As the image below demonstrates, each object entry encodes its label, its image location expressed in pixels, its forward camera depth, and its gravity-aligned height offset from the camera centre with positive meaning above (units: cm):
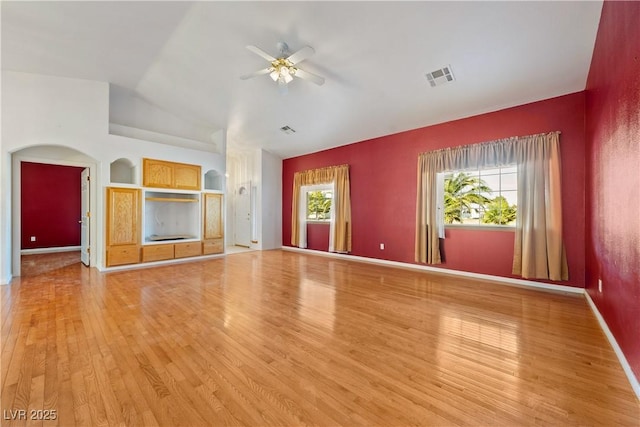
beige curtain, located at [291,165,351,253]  630 +27
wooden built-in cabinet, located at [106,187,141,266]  500 -25
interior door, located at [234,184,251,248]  818 -11
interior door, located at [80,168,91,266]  535 -13
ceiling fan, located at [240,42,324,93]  320 +190
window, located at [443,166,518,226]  421 +29
